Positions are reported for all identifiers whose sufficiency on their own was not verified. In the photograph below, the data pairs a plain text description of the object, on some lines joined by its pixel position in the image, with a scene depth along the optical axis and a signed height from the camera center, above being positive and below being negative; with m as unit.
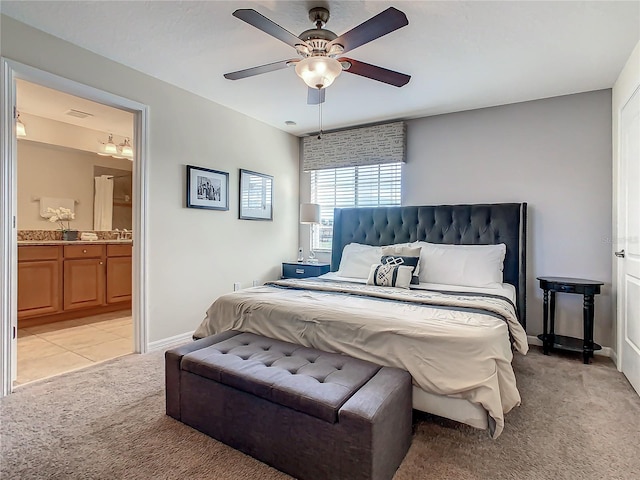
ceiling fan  1.83 +1.15
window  4.45 +0.67
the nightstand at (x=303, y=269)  4.49 -0.40
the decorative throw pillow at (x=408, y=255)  3.28 -0.15
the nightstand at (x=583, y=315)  3.03 -0.67
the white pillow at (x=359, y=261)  3.65 -0.23
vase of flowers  4.76 +0.25
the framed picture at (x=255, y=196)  4.23 +0.54
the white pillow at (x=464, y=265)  3.24 -0.24
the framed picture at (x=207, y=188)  3.60 +0.54
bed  1.72 -0.50
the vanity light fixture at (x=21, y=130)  3.96 +1.23
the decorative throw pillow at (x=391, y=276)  3.06 -0.32
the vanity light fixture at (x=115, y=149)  4.92 +1.26
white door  2.51 +0.01
